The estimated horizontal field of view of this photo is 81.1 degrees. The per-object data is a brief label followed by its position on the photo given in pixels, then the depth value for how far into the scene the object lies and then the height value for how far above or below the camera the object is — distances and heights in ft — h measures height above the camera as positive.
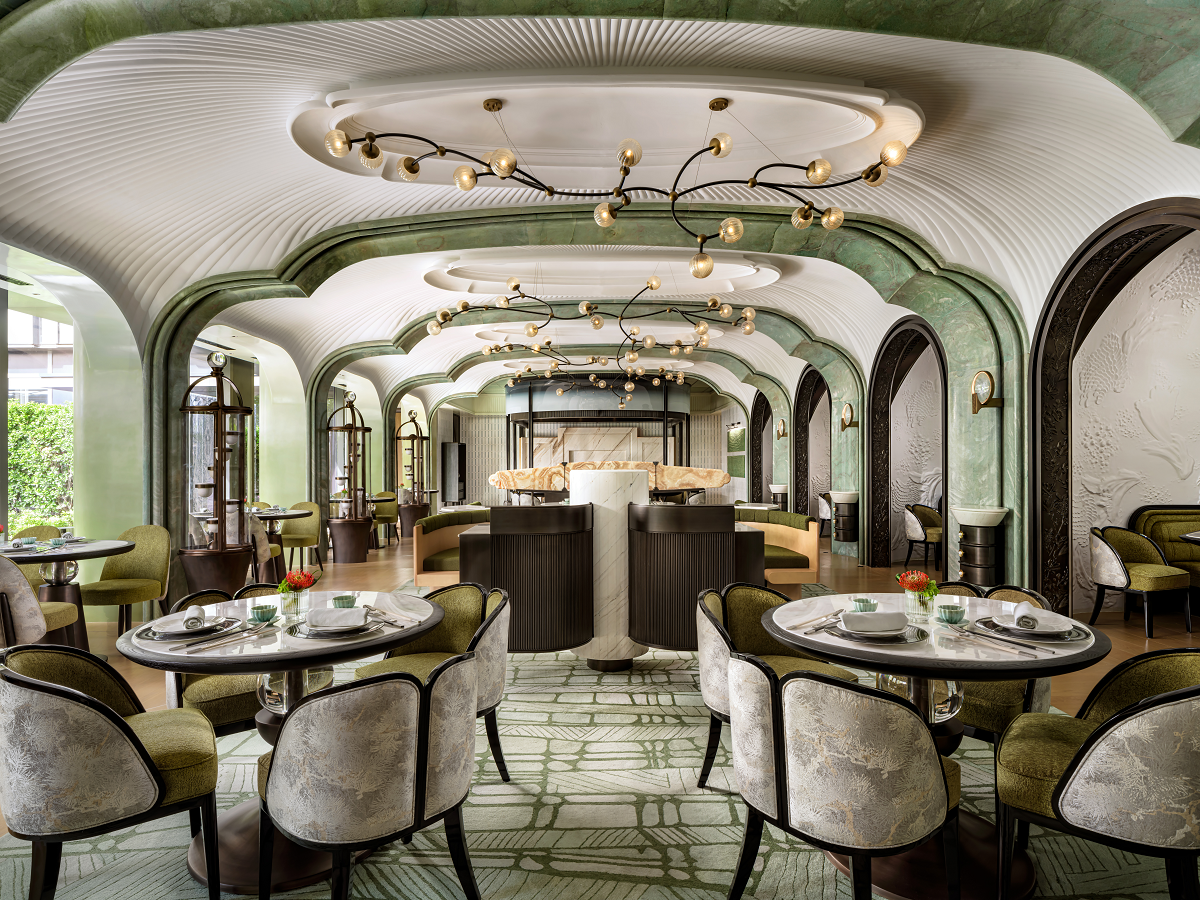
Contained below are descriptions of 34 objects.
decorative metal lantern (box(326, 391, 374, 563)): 33.63 -3.20
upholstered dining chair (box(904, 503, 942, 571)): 29.43 -3.30
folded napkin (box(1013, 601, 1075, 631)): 7.73 -1.99
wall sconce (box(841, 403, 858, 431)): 33.94 +1.55
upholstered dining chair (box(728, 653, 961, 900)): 6.02 -2.85
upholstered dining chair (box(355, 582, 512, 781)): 9.64 -2.88
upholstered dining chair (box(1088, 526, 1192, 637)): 18.34 -3.29
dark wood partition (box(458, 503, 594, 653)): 15.53 -2.63
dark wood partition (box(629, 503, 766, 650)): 15.52 -2.55
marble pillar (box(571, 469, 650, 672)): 16.03 -2.78
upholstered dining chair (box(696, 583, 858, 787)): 9.36 -2.72
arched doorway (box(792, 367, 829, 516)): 43.78 +0.66
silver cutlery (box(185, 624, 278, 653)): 7.54 -2.09
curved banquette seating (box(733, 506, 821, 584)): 23.89 -3.61
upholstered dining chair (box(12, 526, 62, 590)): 17.81 -2.09
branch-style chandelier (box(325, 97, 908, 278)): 11.35 +4.75
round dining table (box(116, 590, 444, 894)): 7.16 -2.12
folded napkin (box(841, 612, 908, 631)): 7.57 -1.88
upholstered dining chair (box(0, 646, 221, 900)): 6.33 -3.01
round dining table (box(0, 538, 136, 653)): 15.90 -2.58
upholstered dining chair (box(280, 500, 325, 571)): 30.04 -3.37
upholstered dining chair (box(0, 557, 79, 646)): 13.64 -2.96
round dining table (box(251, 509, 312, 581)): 26.86 -2.46
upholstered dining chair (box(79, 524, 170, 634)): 17.72 -3.10
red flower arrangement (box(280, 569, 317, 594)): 8.89 -1.64
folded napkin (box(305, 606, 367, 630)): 8.07 -1.92
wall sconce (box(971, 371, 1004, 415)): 20.48 +1.63
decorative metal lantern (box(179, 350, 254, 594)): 21.48 -2.42
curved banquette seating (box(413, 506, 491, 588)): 22.61 -3.44
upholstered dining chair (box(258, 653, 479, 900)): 6.28 -2.88
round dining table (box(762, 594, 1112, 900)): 6.70 -2.08
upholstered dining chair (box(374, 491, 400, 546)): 41.74 -3.44
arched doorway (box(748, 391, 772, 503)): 55.21 +0.39
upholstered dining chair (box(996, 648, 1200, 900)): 5.90 -3.06
